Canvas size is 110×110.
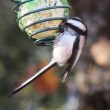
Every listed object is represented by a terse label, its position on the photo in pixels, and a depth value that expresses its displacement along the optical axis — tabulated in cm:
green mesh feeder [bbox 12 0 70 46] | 332
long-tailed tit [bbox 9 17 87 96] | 326
